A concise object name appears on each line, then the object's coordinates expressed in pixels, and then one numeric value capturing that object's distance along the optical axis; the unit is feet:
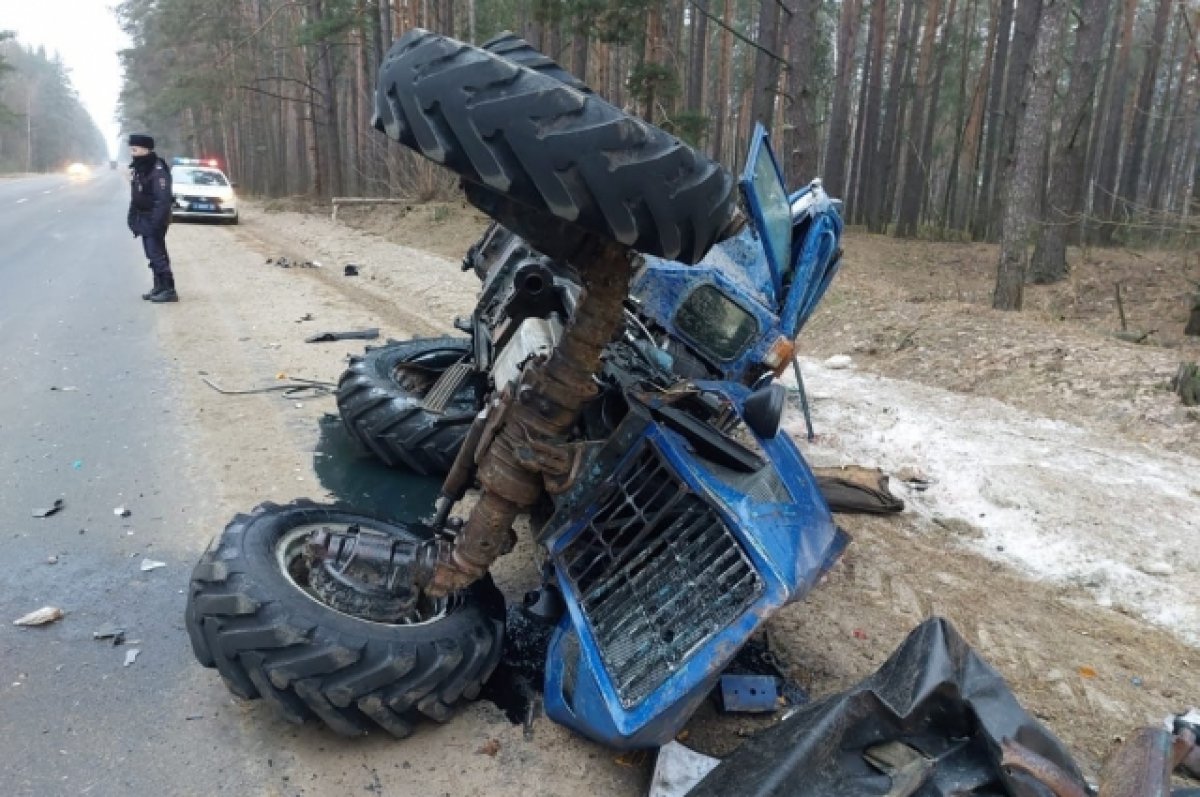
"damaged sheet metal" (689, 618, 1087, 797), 6.63
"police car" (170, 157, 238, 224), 69.00
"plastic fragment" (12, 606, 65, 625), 10.75
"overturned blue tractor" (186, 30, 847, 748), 6.37
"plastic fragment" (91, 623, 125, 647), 10.55
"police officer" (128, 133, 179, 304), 32.96
